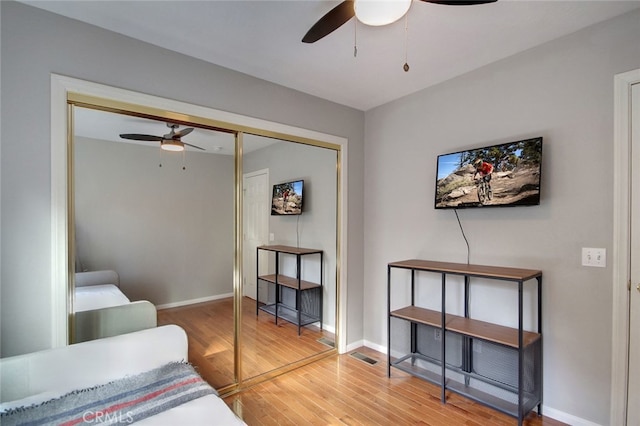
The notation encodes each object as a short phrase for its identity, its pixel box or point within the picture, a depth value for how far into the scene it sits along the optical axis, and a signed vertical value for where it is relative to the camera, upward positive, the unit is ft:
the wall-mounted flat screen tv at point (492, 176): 6.79 +0.83
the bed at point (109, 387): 4.30 -2.82
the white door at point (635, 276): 5.79 -1.24
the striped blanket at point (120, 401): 4.18 -2.88
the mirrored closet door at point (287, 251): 8.63 -1.30
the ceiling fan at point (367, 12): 4.45 +3.02
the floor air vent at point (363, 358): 9.69 -4.83
